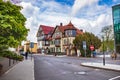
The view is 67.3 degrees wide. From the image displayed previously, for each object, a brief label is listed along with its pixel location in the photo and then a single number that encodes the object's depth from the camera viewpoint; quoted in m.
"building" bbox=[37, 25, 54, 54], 40.67
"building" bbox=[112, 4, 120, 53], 20.91
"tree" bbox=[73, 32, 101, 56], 24.34
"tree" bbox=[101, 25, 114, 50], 31.65
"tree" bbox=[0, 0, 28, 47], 3.69
